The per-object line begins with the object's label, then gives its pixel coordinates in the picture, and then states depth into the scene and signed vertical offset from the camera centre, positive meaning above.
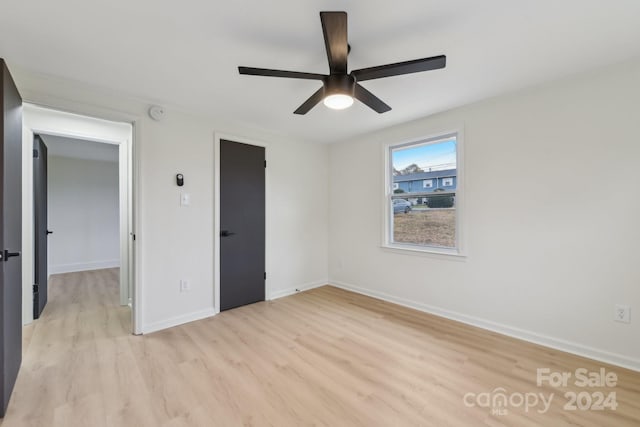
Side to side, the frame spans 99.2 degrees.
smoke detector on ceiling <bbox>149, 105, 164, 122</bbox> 2.71 +0.99
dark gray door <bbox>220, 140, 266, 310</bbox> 3.30 -0.16
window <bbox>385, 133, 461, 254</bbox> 3.09 +0.19
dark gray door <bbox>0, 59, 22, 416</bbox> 1.62 -0.15
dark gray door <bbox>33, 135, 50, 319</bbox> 3.05 -0.22
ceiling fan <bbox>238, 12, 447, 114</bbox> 1.39 +0.87
